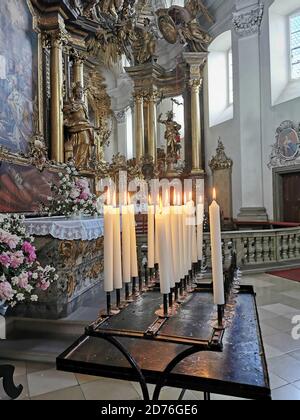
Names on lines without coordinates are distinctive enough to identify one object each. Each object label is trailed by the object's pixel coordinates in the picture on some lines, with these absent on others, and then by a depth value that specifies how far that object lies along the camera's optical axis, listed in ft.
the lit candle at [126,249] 4.21
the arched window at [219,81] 37.17
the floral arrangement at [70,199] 12.49
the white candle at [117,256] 4.01
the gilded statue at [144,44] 36.22
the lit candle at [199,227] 5.26
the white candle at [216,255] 3.43
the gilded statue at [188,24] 35.17
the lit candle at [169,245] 3.73
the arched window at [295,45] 29.53
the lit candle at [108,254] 3.89
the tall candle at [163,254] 3.60
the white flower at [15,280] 6.68
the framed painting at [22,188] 13.92
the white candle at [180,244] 4.21
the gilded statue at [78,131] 19.58
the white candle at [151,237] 4.74
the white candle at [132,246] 4.40
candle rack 3.32
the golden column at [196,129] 37.06
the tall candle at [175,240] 4.08
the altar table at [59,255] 9.66
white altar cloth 9.58
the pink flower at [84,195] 12.82
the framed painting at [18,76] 14.97
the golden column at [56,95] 18.60
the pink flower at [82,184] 13.03
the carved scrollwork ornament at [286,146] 27.89
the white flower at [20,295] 6.74
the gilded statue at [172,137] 38.19
